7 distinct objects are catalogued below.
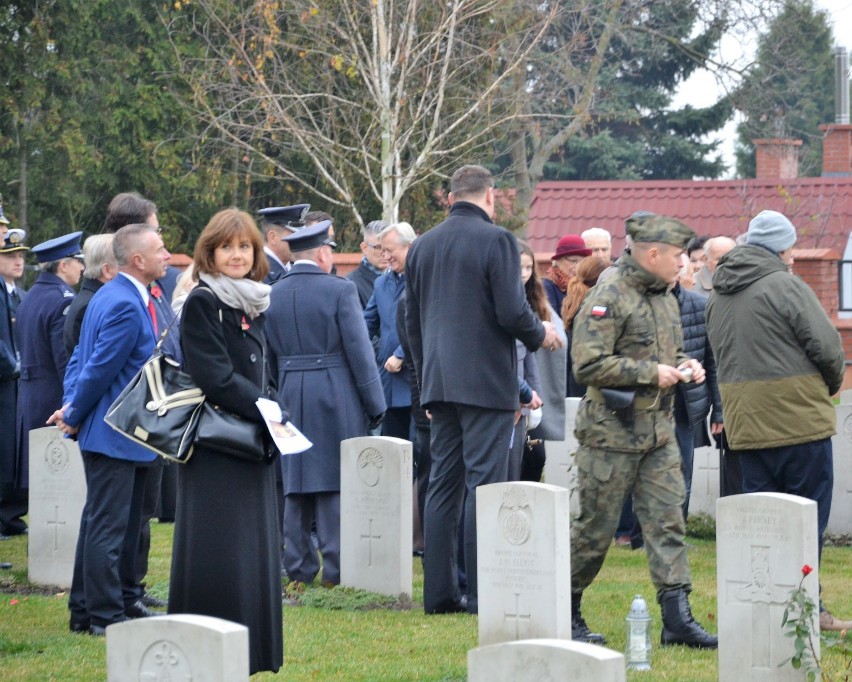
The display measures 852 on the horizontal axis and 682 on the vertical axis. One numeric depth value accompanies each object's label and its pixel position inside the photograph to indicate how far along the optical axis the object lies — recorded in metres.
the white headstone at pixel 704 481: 19.42
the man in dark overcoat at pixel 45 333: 17.41
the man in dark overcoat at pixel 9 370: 18.54
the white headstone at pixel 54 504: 15.31
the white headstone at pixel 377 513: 14.33
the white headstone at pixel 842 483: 18.91
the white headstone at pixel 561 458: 18.59
